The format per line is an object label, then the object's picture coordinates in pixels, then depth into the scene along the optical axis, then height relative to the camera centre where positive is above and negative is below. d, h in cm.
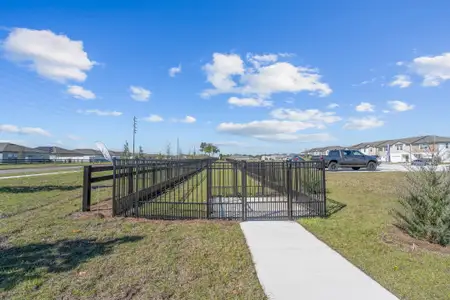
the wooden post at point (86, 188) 736 -79
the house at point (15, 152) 6372 +175
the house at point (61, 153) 8336 +203
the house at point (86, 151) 10806 +303
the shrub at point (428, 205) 491 -90
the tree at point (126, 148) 3212 +123
